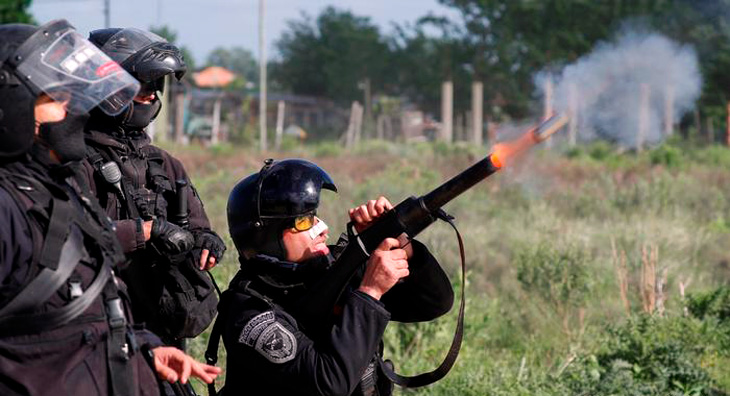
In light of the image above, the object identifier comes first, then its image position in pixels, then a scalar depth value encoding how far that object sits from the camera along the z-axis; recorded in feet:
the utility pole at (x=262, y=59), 115.75
